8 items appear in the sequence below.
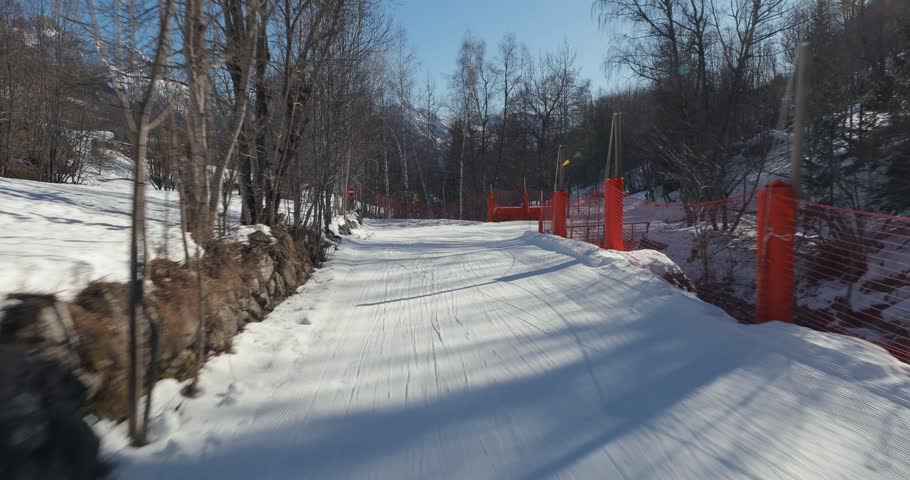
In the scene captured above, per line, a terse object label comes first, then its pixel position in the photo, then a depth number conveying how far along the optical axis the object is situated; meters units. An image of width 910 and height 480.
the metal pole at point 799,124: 4.48
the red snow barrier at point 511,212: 28.03
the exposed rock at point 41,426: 1.96
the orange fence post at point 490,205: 28.00
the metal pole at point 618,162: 10.76
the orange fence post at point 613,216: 9.34
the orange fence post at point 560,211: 13.05
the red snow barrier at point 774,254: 4.46
